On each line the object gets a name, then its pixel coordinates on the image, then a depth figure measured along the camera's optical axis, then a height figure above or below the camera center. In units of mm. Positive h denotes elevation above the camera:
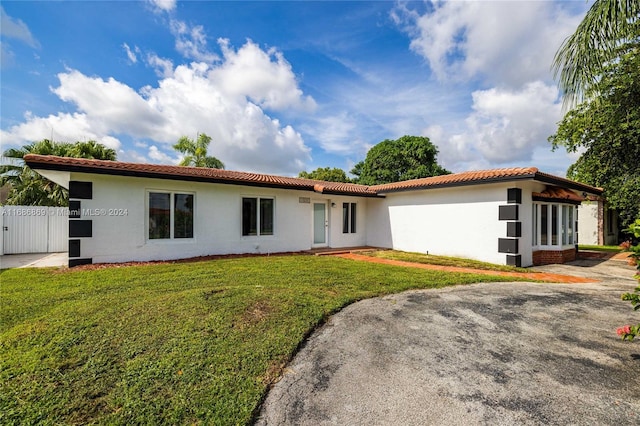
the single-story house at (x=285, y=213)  10070 +63
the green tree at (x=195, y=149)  25625 +5795
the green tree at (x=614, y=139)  12938 +4596
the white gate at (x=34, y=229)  13344 -777
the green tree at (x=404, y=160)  33344 +6469
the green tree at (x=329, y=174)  39253 +5515
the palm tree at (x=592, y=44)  5777 +3685
